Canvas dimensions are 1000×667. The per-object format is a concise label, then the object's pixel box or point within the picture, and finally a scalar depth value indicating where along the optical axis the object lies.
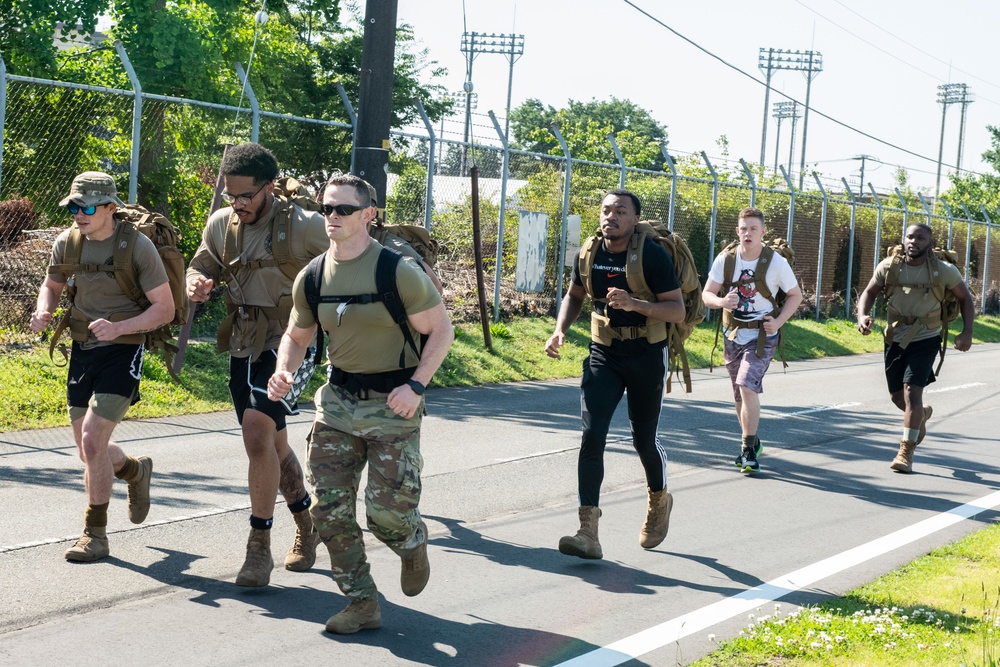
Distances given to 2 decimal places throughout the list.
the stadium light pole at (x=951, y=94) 77.12
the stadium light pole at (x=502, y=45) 64.12
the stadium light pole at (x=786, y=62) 71.12
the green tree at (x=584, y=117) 101.62
